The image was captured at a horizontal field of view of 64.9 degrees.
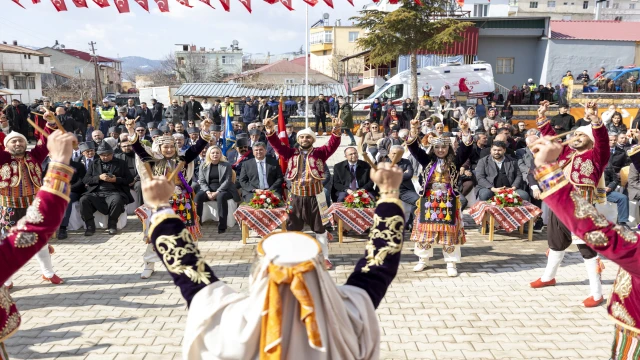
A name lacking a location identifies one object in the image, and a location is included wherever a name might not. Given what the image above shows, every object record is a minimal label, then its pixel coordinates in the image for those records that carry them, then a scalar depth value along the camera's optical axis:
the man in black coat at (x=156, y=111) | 19.81
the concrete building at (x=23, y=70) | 47.12
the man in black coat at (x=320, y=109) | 21.48
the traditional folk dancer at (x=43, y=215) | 2.29
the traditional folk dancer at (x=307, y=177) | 7.34
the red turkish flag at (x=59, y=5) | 11.45
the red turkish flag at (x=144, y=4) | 11.55
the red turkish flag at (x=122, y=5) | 11.31
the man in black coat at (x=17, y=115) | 18.10
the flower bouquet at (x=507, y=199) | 8.88
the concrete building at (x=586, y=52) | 30.27
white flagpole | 14.18
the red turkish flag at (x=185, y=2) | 11.53
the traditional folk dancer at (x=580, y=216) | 2.38
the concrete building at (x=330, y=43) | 59.17
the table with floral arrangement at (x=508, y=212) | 8.78
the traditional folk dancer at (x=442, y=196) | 6.82
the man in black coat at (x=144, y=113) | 18.78
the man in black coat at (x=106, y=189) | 9.38
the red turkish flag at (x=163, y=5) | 11.66
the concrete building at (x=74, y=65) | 68.50
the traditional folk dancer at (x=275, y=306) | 1.96
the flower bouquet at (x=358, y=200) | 8.95
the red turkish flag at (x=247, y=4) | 11.72
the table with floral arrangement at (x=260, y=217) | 8.67
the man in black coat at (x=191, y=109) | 20.67
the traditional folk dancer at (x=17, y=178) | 6.54
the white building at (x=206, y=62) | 63.94
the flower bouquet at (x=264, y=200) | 8.81
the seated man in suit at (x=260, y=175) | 9.59
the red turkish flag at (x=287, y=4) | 11.71
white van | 25.31
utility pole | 41.69
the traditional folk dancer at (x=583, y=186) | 5.73
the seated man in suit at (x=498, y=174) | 9.35
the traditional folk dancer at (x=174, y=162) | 6.50
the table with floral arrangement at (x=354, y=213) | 8.85
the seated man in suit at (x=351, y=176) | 9.52
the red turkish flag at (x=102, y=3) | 11.22
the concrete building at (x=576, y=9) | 53.06
